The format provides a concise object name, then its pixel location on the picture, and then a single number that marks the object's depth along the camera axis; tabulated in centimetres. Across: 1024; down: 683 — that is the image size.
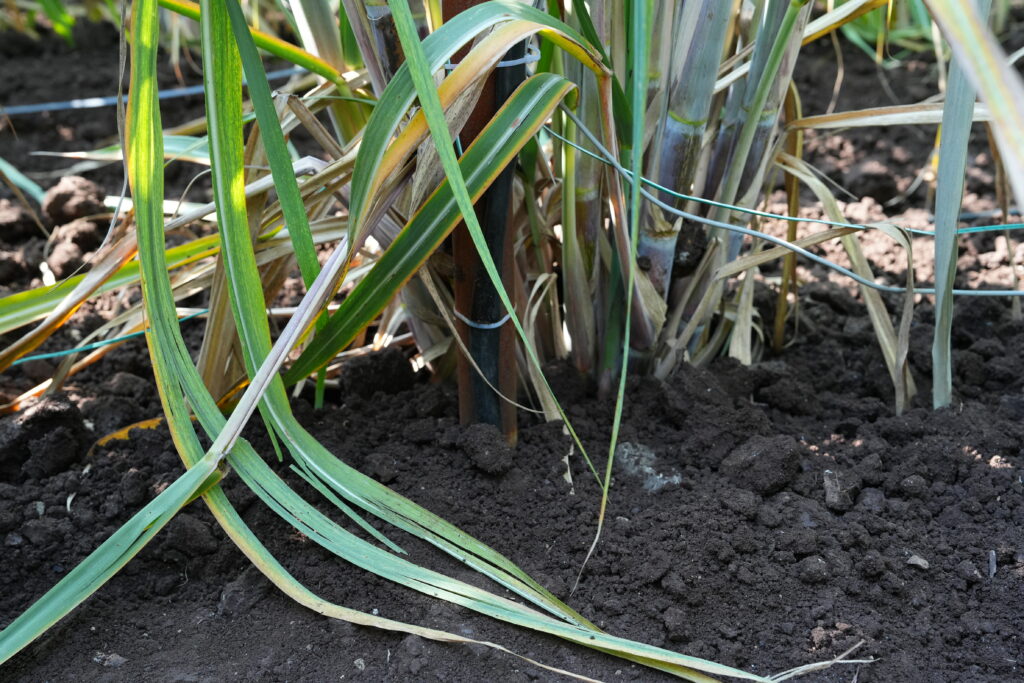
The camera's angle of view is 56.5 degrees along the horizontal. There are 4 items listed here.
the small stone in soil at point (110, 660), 90
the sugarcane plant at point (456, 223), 82
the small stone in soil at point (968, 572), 96
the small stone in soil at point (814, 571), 97
